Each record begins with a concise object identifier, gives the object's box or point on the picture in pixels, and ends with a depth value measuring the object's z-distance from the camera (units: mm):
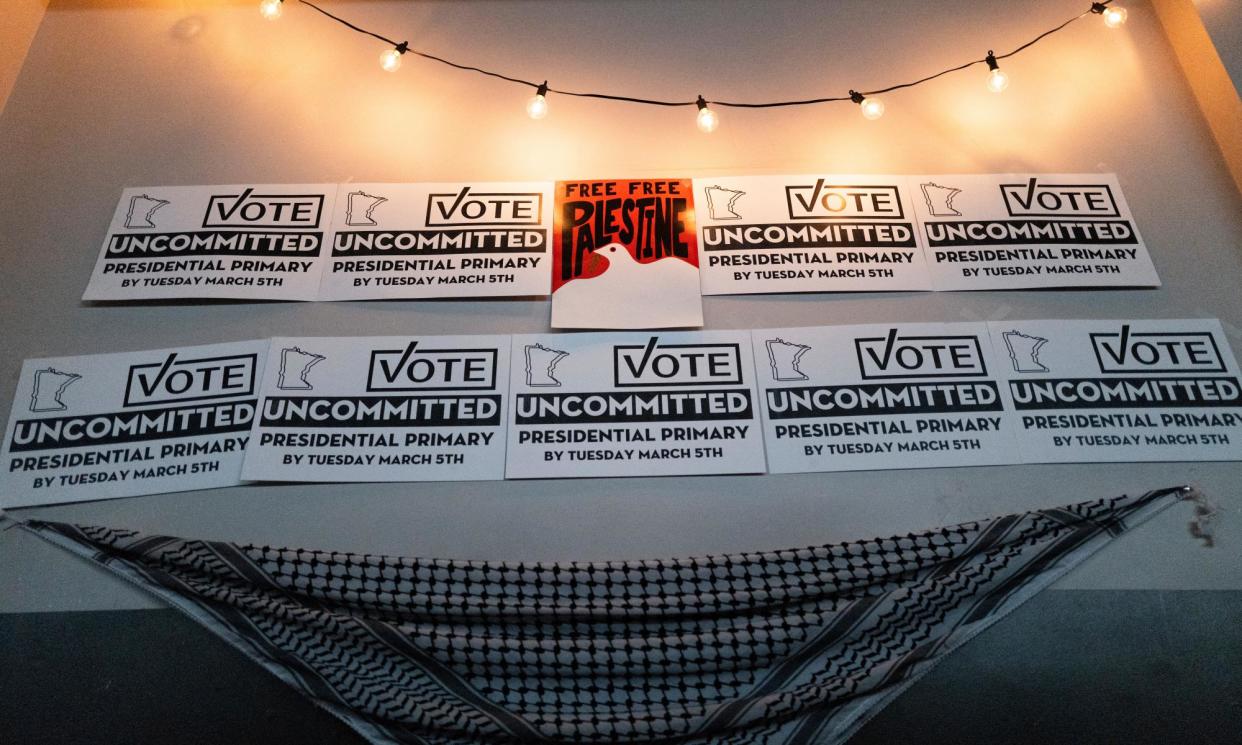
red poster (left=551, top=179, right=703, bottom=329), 1731
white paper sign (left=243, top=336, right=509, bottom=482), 1573
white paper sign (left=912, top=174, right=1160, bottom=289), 1795
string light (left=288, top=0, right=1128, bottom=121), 1987
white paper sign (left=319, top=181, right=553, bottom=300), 1781
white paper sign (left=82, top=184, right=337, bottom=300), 1771
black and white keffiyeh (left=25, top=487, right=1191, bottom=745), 1305
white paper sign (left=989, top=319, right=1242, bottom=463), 1588
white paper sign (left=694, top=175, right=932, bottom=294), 1790
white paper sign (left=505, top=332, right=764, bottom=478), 1578
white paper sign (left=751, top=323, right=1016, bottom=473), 1583
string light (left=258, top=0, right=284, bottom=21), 2068
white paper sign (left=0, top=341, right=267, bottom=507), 1561
